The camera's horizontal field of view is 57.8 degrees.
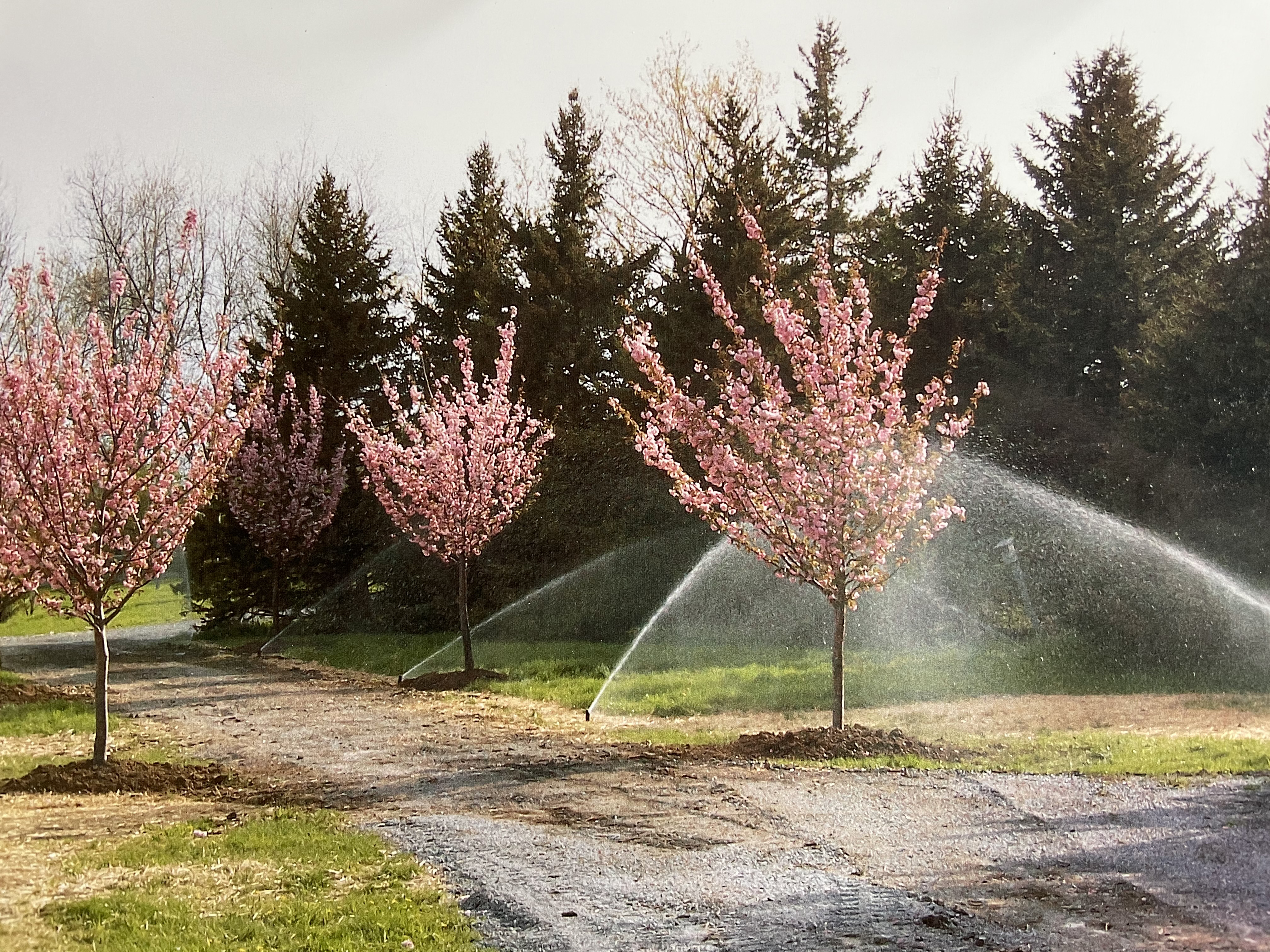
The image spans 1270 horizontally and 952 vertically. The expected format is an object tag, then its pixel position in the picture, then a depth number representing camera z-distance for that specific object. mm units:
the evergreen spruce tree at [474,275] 24484
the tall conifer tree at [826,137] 29562
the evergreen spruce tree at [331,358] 24641
